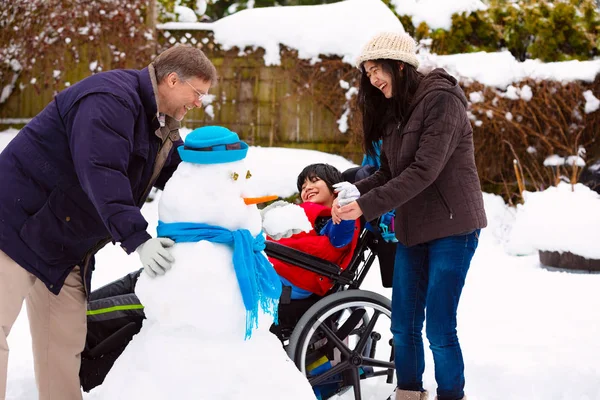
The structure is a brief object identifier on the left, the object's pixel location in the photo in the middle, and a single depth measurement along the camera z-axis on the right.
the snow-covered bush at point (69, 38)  8.21
